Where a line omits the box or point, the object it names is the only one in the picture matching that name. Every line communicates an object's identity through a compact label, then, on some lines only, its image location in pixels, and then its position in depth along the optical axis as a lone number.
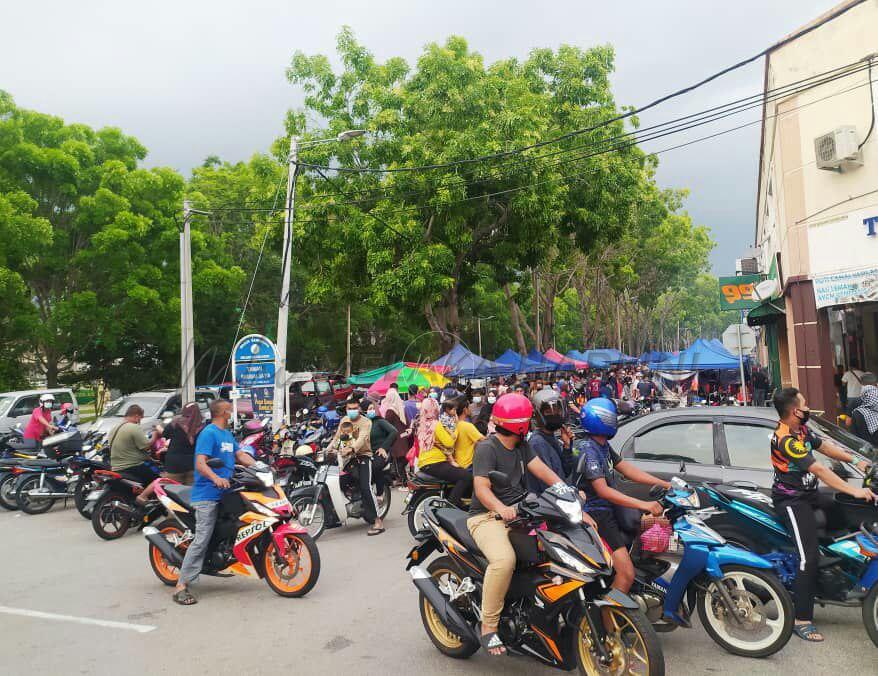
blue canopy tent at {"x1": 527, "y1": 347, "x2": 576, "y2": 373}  28.59
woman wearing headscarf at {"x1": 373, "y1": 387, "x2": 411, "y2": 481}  12.44
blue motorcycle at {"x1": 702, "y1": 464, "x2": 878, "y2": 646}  4.53
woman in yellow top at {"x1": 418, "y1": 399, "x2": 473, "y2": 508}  7.60
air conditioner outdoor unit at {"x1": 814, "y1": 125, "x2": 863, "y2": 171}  13.17
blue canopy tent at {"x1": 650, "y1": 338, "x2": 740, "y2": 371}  25.64
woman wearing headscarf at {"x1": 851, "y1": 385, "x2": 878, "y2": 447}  9.40
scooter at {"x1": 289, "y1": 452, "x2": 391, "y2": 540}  8.34
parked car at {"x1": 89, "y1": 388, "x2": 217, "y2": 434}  15.38
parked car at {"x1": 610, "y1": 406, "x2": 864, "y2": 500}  6.13
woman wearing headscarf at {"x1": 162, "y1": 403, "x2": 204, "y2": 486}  7.65
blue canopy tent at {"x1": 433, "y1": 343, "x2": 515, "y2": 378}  22.98
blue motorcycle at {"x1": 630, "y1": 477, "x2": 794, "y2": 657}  4.50
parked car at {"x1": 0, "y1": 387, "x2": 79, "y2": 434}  16.77
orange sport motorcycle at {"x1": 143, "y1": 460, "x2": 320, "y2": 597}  6.10
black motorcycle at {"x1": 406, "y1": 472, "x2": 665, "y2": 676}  3.78
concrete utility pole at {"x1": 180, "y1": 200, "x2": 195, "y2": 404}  16.05
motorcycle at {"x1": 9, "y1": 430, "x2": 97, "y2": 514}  10.92
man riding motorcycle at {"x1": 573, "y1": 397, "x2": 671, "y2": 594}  4.45
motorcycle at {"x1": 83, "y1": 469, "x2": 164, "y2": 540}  8.87
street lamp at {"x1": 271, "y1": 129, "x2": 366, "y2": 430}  15.16
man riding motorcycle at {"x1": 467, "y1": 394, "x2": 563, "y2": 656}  4.07
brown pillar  14.38
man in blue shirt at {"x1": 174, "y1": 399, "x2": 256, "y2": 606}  6.14
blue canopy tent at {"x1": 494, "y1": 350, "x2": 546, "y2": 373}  27.14
